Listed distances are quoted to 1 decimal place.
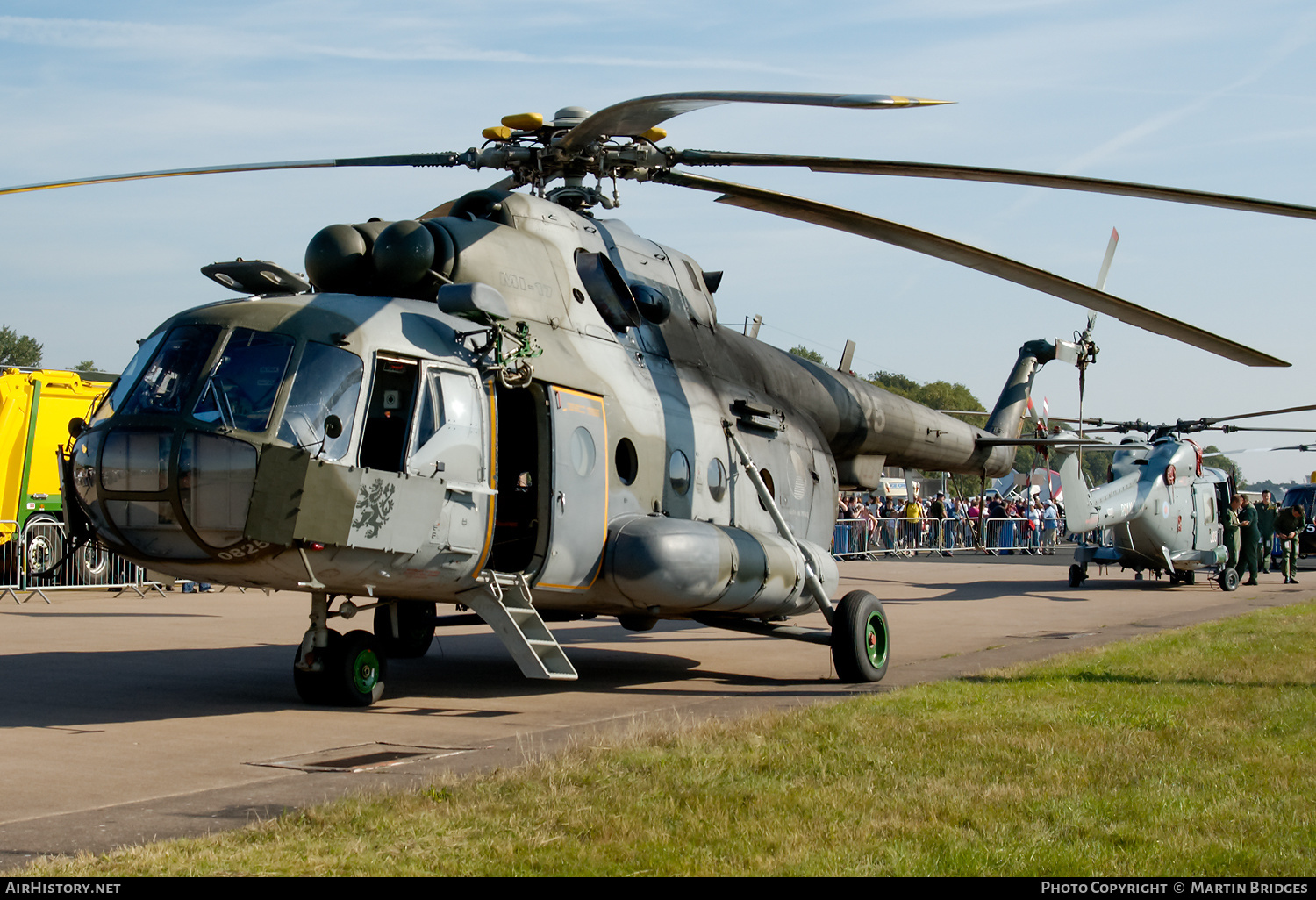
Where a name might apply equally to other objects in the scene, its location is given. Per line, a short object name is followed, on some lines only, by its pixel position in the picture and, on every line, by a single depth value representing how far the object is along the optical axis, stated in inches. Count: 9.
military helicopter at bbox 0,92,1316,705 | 301.6
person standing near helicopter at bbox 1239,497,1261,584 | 980.6
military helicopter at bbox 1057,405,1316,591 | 909.8
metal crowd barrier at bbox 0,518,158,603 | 733.9
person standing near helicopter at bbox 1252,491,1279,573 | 1118.4
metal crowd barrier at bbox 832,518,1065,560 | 1289.4
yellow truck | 742.5
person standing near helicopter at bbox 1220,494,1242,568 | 945.5
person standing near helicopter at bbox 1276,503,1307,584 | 1037.2
